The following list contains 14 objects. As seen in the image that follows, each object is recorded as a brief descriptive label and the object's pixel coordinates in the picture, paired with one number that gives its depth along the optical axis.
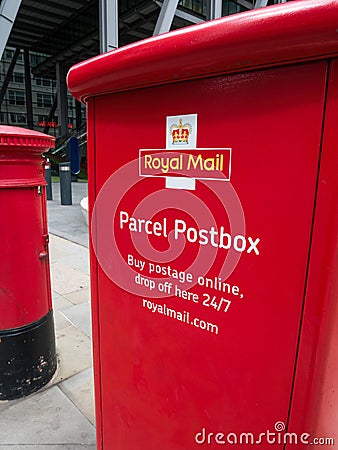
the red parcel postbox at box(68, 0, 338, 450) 0.72
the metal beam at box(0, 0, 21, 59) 7.65
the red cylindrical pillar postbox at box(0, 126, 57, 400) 1.87
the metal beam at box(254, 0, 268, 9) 13.34
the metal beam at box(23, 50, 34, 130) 29.44
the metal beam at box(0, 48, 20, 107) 28.10
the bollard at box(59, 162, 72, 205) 9.32
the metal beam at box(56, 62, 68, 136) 26.08
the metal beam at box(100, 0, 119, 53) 9.02
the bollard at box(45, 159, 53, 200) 10.18
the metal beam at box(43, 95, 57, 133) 33.62
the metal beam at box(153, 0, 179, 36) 10.36
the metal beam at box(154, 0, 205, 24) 12.76
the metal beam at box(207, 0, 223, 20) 11.00
